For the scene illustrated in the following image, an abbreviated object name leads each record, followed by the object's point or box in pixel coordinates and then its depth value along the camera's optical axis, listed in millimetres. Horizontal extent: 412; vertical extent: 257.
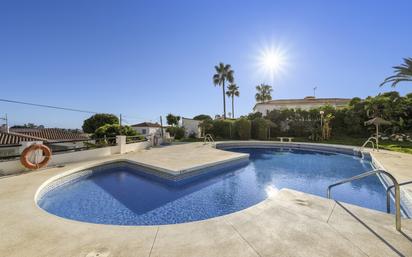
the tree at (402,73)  7329
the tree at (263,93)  35906
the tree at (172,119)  31842
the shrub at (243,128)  19016
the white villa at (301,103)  29531
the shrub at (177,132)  22172
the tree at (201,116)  26288
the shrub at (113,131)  14583
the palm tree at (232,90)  31172
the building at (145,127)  39041
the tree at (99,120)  31897
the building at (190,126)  22509
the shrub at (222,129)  20031
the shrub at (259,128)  19125
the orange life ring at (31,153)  6555
